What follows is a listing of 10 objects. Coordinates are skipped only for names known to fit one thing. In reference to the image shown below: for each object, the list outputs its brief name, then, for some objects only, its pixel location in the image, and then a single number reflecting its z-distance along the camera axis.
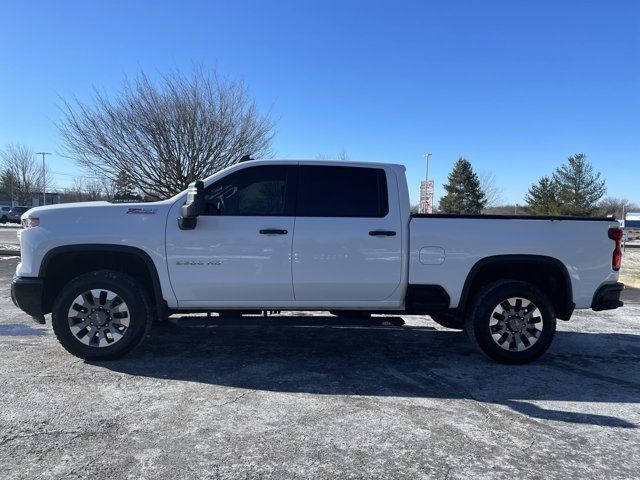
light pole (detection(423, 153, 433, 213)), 21.81
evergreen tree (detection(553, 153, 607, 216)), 43.62
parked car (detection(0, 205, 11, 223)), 47.28
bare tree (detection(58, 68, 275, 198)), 16.41
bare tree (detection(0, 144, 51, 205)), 56.34
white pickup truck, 4.73
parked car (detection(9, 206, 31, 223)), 45.91
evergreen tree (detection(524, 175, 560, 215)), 43.45
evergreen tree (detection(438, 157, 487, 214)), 52.91
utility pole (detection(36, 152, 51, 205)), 55.16
